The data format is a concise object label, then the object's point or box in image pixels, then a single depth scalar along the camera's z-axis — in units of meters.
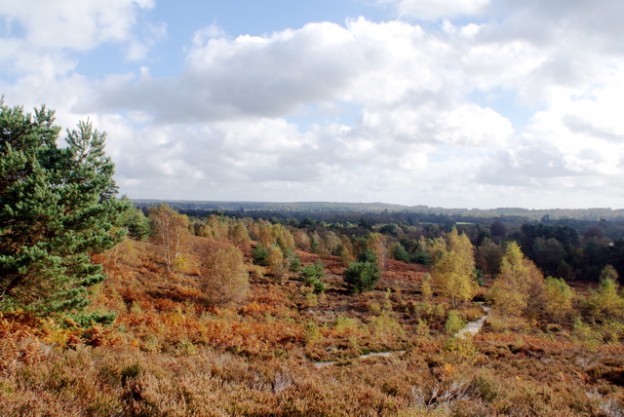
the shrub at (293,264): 45.25
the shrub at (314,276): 37.62
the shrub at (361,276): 38.66
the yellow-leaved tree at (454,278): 33.31
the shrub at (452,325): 24.96
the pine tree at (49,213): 10.87
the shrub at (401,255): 69.62
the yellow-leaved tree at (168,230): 38.48
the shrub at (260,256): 48.39
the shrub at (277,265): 40.47
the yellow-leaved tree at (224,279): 28.16
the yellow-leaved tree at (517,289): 31.20
